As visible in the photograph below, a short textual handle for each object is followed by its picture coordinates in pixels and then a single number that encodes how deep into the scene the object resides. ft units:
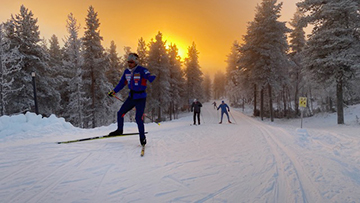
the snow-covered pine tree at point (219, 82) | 294.68
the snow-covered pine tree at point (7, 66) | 50.21
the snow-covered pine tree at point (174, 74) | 107.14
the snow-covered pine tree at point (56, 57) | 80.44
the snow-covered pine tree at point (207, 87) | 270.44
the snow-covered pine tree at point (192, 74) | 133.90
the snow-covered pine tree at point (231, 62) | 134.97
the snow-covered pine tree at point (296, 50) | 89.77
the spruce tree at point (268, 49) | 67.77
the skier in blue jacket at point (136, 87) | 15.48
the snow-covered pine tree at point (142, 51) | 95.04
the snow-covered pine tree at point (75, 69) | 69.42
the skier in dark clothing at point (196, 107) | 47.09
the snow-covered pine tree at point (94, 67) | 69.77
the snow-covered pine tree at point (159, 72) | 89.66
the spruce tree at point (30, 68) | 54.95
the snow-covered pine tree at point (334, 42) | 42.78
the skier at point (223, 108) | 52.85
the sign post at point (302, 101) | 36.06
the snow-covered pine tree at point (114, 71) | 96.84
